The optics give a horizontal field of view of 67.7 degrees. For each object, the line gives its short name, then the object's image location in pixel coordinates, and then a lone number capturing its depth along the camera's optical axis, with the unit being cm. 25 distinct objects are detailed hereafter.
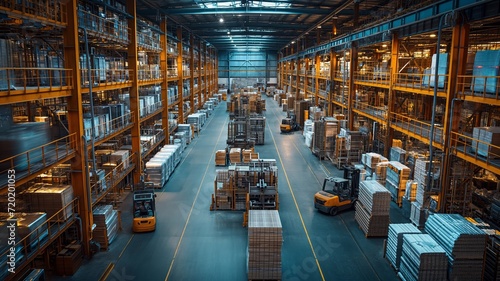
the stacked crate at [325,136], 2719
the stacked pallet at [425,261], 1119
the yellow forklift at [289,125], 3950
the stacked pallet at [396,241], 1252
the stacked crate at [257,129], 3269
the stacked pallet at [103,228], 1391
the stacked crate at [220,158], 2623
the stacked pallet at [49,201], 1201
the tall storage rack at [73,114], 1091
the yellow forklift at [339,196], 1736
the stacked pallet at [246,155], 2556
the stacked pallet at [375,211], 1491
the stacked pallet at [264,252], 1191
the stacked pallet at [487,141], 1278
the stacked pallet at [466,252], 1124
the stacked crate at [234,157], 2622
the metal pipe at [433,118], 1474
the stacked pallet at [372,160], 2086
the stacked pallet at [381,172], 2019
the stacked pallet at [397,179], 1831
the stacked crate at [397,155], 1988
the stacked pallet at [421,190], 1545
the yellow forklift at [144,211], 1536
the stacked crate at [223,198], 1794
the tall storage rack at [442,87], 1368
